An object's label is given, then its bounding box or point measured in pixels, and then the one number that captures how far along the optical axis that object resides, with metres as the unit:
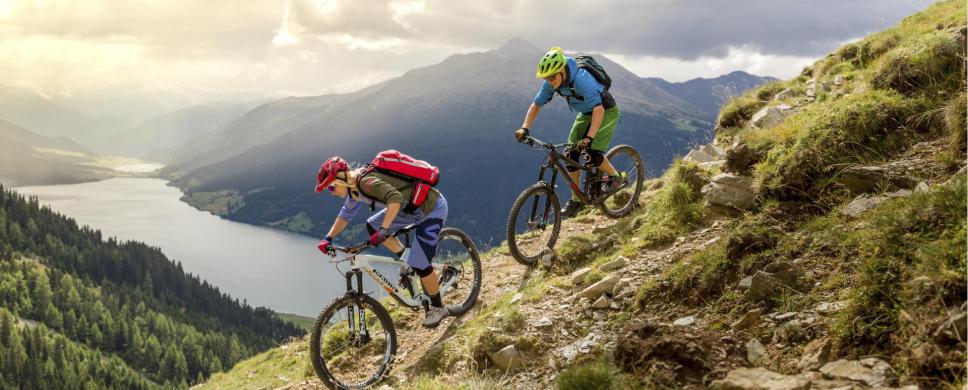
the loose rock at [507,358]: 7.12
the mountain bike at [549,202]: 11.30
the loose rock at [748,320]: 5.95
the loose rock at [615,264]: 8.98
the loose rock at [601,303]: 7.84
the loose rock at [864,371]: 4.43
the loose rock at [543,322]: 7.87
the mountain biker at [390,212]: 8.48
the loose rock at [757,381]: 4.62
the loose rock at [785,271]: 6.15
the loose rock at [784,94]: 14.54
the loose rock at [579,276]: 9.11
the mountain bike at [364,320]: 8.25
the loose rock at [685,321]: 6.48
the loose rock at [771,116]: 12.39
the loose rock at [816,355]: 4.95
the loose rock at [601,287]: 8.21
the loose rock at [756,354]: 5.32
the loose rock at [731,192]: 8.78
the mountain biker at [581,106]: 11.06
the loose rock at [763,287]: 6.15
